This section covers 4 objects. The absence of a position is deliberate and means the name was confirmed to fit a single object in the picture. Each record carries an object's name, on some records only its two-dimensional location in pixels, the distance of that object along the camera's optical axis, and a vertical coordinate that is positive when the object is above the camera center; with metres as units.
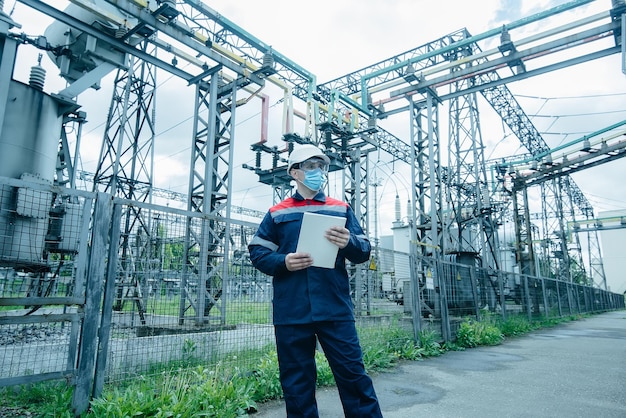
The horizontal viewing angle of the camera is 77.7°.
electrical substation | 3.48 +1.81
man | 2.30 -0.17
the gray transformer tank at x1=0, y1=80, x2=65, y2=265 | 5.48 +2.21
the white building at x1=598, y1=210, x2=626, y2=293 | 46.88 +3.19
